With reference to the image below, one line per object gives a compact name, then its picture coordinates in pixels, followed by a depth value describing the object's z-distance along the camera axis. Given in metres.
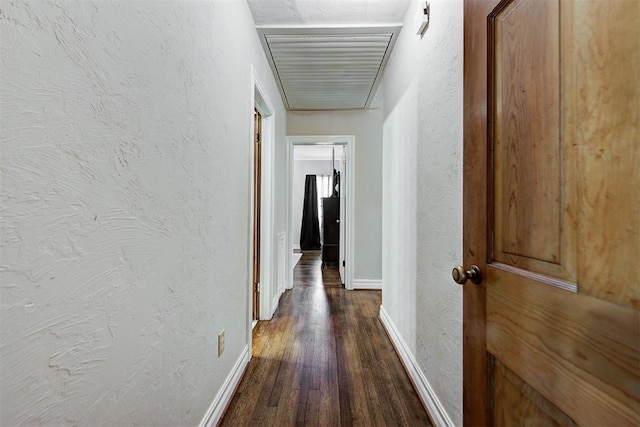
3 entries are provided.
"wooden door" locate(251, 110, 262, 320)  2.74
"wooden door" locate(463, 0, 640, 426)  0.50
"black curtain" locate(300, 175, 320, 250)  8.23
